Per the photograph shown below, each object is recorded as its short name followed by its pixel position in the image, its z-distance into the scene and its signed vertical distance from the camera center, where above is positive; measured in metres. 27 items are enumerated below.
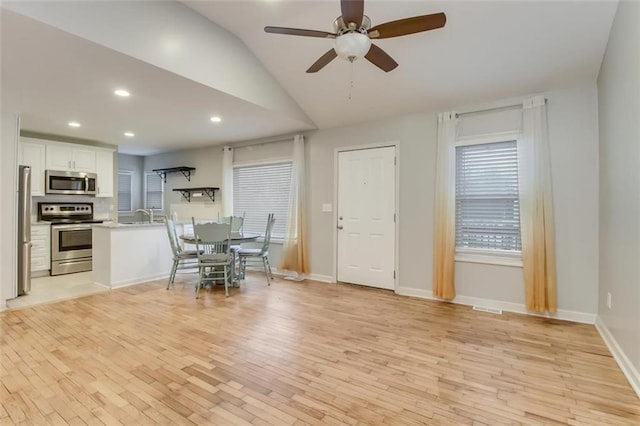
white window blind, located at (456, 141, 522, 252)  3.54 +0.20
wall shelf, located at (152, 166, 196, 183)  6.53 +0.96
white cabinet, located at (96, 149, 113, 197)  5.89 +0.82
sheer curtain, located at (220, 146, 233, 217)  5.94 +0.69
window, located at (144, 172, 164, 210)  7.30 +0.57
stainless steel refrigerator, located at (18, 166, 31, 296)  3.84 -0.17
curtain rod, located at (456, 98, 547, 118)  3.46 +1.22
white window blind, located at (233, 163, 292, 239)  5.45 +0.36
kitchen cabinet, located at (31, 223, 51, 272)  4.91 -0.51
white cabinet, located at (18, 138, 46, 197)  4.95 +0.90
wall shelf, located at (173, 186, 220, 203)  6.26 +0.50
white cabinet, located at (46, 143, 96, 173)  5.26 +1.02
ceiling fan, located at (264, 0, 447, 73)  2.04 +1.30
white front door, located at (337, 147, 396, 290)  4.35 -0.02
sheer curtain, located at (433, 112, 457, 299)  3.73 +0.09
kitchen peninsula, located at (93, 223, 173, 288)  4.38 -0.56
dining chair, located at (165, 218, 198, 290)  4.37 -0.55
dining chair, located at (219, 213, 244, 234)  5.30 -0.14
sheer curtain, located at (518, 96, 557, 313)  3.23 +0.02
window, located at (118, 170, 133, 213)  7.21 +0.58
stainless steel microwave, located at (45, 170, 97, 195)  5.23 +0.58
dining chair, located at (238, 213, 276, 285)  4.72 -0.59
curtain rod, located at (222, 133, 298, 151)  5.26 +1.32
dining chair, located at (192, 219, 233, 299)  4.05 -0.38
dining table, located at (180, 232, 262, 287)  4.33 -0.35
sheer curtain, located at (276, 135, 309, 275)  5.00 -0.10
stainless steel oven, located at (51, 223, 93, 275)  5.10 -0.55
